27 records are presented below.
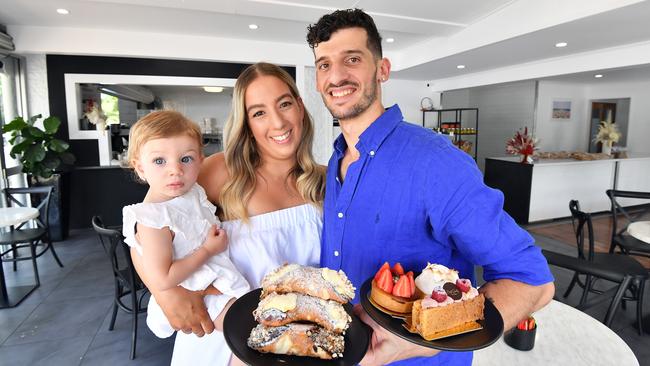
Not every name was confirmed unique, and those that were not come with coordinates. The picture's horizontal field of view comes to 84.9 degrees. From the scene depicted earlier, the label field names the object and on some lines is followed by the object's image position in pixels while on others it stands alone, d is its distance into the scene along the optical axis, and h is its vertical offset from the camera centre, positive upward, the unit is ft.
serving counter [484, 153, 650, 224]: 20.45 -2.22
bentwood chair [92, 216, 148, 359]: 8.45 -3.50
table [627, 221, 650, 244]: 10.29 -2.53
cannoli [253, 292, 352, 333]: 2.56 -1.23
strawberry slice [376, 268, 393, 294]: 2.74 -1.07
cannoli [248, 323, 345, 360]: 2.44 -1.38
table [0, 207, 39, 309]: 11.47 -4.58
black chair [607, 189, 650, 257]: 11.85 -3.23
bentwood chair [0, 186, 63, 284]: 12.59 -3.43
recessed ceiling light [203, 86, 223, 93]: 22.14 +3.34
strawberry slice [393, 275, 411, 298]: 2.71 -1.10
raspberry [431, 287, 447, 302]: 2.61 -1.12
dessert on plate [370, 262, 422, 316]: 2.66 -1.14
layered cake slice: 2.47 -1.15
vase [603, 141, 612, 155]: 22.86 -0.10
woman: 4.47 -0.61
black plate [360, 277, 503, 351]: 2.33 -1.30
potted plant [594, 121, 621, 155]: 22.75 +0.64
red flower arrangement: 20.25 -0.11
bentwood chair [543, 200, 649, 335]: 7.06 -3.18
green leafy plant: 15.90 -0.33
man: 2.97 -0.55
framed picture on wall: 30.28 +3.06
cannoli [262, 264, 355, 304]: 2.70 -1.09
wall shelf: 28.60 +1.36
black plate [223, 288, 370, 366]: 2.40 -1.44
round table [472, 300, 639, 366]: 4.66 -2.77
